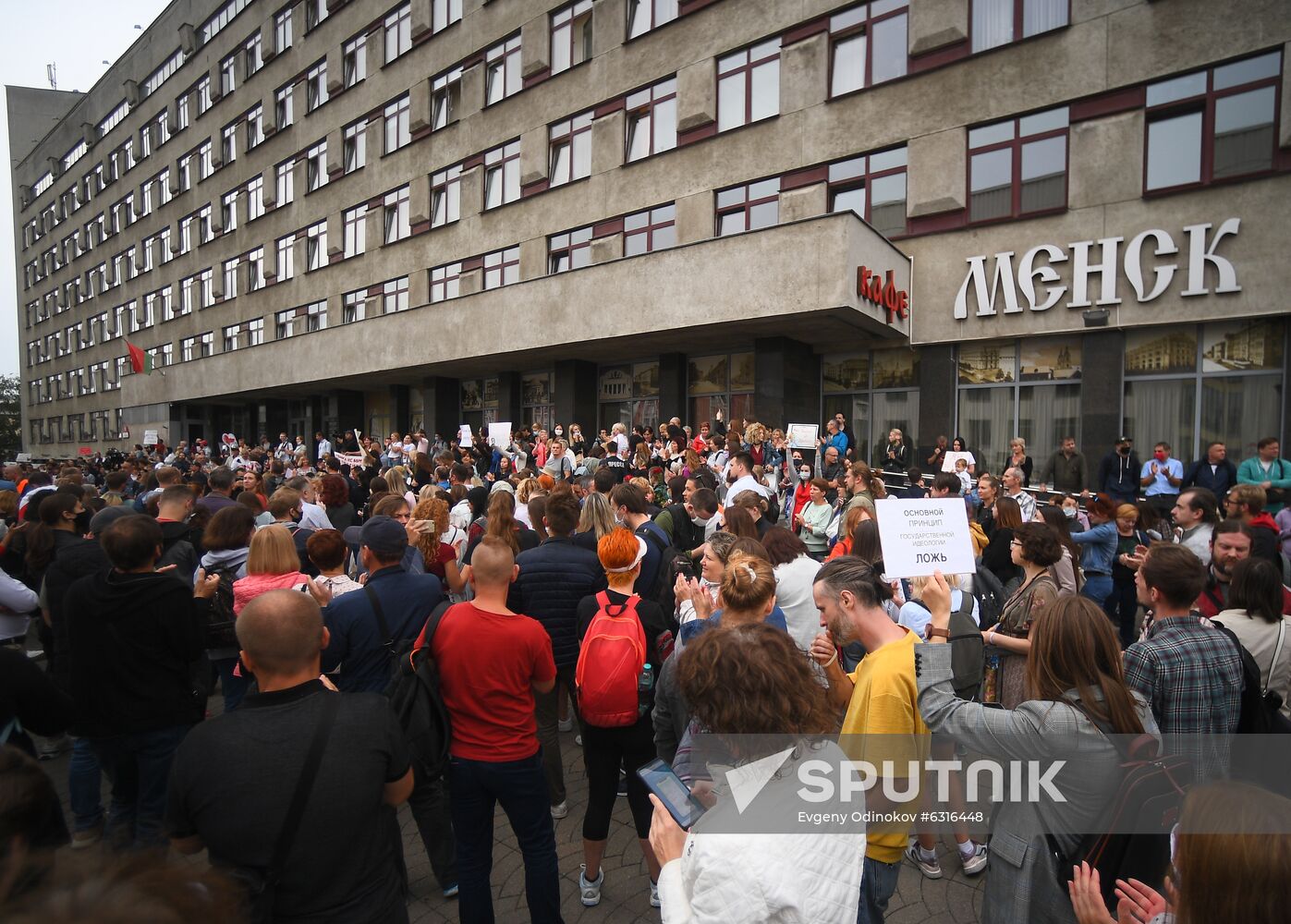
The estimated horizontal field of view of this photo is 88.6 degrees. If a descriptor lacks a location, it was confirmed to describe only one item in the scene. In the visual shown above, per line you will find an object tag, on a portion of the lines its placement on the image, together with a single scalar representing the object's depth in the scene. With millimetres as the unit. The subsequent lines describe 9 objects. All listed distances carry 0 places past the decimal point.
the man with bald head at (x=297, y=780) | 1968
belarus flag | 33656
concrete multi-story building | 12492
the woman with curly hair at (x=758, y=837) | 1614
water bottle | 3297
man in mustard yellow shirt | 2572
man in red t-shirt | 3047
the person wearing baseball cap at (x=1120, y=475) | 11617
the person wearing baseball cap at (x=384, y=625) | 3477
